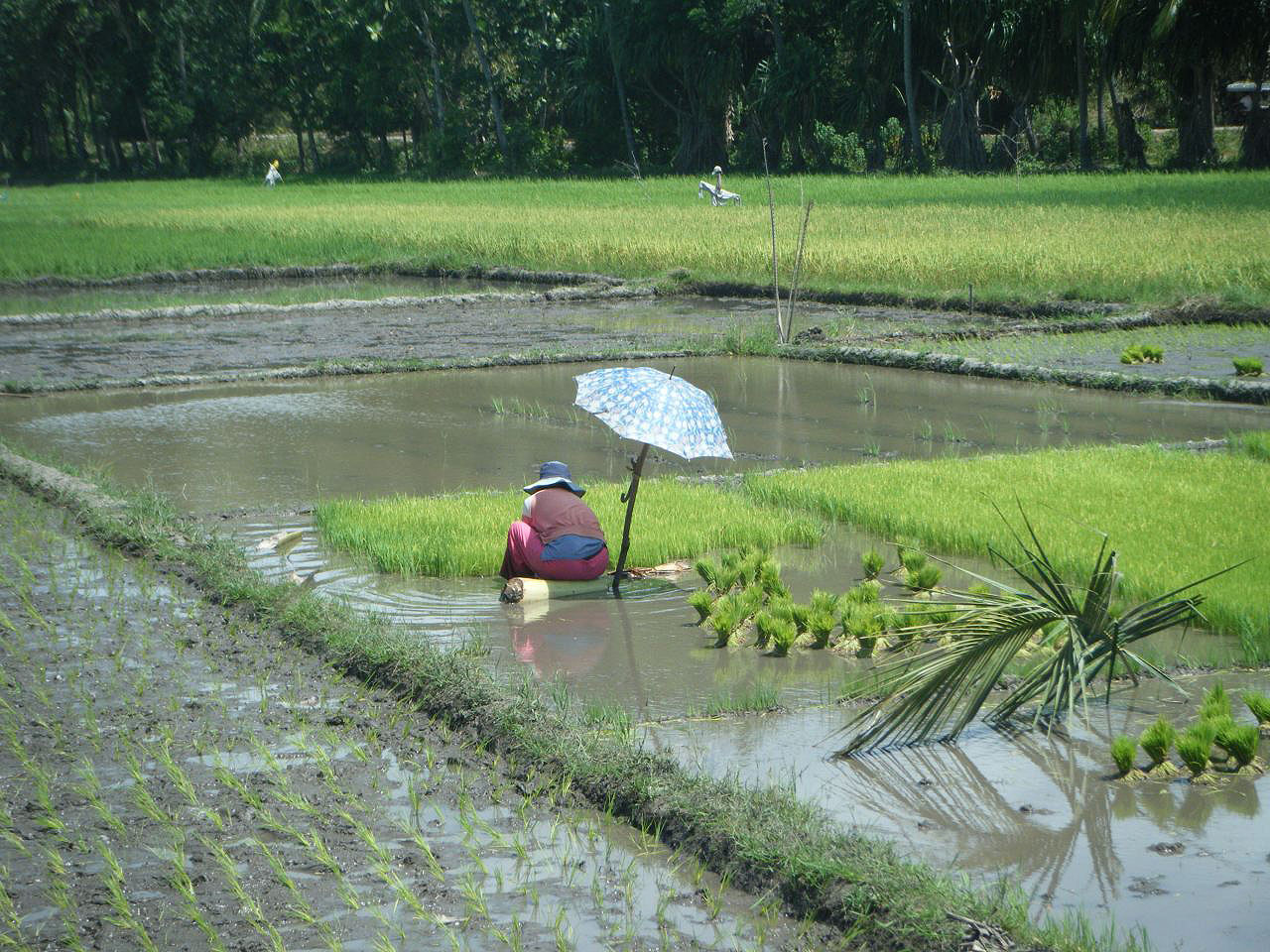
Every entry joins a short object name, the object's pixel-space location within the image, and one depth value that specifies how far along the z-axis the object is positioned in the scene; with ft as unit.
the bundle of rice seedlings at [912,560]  40.16
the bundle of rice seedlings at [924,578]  39.37
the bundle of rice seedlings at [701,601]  37.55
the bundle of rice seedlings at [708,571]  39.86
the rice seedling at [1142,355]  82.43
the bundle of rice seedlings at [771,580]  38.83
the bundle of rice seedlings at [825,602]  36.47
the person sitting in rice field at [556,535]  40.78
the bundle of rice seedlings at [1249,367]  76.33
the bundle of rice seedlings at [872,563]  40.93
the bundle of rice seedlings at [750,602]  37.01
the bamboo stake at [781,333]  96.68
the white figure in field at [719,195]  199.93
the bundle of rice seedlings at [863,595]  36.88
